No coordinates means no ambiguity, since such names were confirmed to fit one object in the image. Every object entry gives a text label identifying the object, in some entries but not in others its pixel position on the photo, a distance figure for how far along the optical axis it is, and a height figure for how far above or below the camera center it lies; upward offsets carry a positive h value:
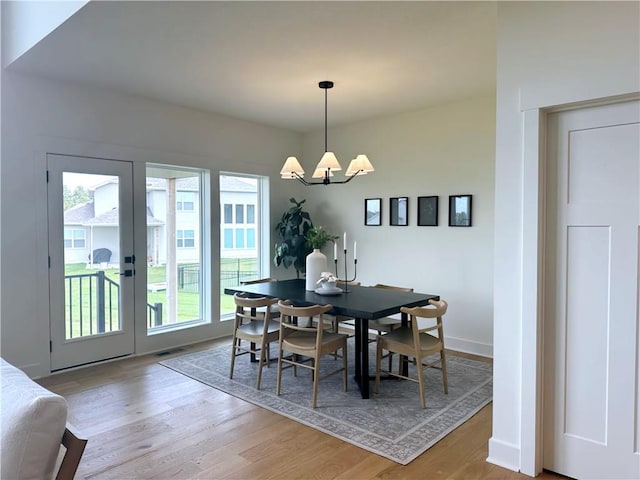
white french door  4.09 -0.26
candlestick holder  4.14 -0.54
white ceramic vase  4.13 -0.34
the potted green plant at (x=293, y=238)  5.81 -0.06
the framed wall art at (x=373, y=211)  5.48 +0.29
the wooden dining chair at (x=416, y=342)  3.24 -0.88
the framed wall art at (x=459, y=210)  4.70 +0.25
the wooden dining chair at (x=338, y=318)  4.32 -0.89
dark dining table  3.31 -0.57
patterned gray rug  2.82 -1.34
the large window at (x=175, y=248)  4.89 -0.18
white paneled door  2.16 -0.33
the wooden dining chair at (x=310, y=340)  3.28 -0.88
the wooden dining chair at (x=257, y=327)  3.69 -0.88
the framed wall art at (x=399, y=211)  5.22 +0.28
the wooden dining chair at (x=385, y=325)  4.05 -0.88
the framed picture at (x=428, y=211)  4.96 +0.26
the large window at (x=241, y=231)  5.57 +0.03
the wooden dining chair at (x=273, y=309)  4.27 -0.80
